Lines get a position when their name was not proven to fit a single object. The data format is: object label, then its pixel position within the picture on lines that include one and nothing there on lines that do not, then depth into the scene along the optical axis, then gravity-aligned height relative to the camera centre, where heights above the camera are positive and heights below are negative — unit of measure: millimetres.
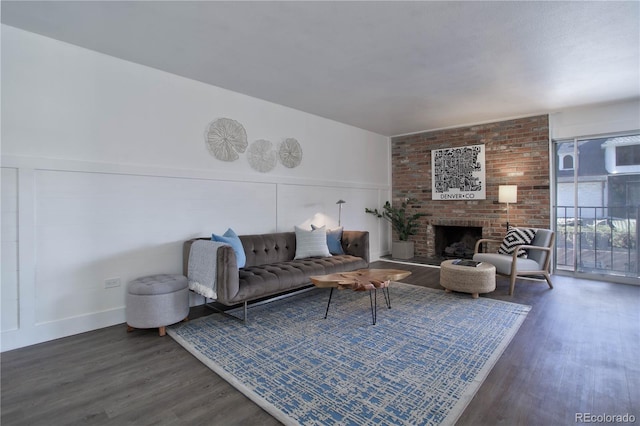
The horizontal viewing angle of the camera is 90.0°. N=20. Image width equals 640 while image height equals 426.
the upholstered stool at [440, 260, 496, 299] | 3818 -803
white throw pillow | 4297 -424
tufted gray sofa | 2975 -618
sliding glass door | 4684 +97
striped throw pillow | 4539 -387
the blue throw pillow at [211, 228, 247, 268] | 3439 -316
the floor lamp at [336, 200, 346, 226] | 5812 -6
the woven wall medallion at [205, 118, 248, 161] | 3924 +943
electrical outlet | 3090 -672
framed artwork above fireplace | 5867 +751
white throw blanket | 3078 -549
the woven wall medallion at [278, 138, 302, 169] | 4781 +917
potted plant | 6498 -222
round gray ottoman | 2803 -811
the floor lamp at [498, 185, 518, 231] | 5223 +302
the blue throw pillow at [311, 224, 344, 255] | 4566 -410
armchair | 4121 -645
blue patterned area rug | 1822 -1081
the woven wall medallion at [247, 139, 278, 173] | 4371 +801
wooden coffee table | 3020 -670
